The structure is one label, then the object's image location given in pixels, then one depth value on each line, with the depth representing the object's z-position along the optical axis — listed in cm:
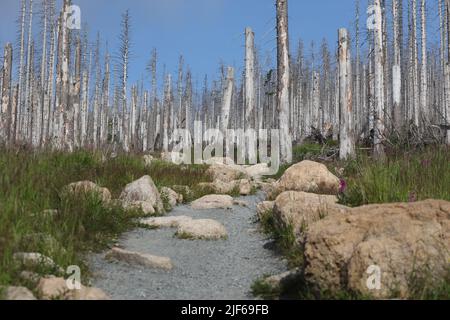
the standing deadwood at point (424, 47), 2323
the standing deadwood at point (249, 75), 1827
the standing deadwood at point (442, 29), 2638
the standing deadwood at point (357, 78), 3663
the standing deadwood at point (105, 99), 3926
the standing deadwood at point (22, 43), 3216
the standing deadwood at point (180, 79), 4719
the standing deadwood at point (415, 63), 2553
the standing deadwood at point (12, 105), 809
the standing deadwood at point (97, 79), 4201
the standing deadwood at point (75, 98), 1879
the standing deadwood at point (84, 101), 3421
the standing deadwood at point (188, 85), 5096
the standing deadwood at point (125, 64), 2774
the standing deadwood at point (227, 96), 2175
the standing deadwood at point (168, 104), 3401
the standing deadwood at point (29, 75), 3192
